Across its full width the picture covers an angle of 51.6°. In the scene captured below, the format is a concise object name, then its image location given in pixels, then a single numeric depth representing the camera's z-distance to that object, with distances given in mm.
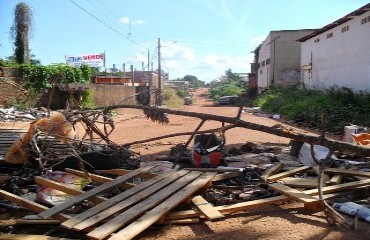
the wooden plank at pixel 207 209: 4238
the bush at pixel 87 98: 23844
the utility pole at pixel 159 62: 30859
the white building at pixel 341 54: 17547
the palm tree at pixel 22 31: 27375
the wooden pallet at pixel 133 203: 3793
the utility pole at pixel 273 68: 34734
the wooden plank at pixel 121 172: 5775
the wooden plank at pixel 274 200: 4523
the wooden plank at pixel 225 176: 5638
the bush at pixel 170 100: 34762
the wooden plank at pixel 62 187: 4777
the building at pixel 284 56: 34281
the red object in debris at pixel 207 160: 6555
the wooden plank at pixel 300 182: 5259
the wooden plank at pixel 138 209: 3635
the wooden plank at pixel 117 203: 3933
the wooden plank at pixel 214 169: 6000
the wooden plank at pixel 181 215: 4344
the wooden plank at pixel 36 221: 4160
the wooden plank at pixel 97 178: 5352
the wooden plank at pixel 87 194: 4156
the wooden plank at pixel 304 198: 4500
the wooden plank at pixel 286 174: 5613
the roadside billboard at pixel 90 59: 34503
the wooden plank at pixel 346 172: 5657
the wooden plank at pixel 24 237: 3672
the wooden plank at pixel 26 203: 4160
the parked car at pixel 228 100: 39950
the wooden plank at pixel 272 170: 5776
